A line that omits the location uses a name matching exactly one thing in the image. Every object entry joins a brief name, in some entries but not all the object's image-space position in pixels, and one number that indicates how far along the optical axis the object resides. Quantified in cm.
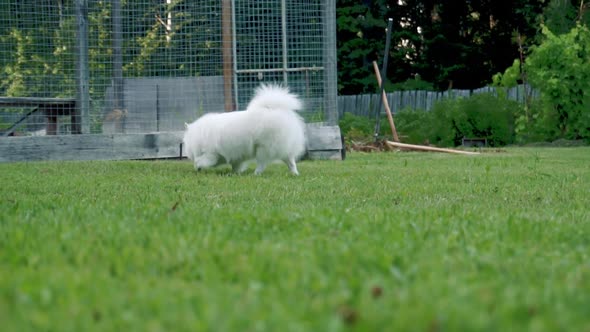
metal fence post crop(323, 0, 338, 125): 1245
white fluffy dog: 891
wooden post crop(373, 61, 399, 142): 1750
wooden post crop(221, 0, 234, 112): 1197
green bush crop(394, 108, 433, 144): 2029
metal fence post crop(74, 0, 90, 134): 1157
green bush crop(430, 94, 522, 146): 1991
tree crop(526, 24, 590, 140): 1892
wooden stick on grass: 1441
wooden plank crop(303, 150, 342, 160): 1249
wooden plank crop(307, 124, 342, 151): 1248
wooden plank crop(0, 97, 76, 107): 1088
